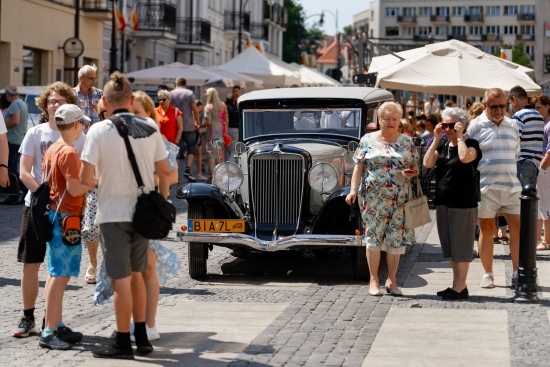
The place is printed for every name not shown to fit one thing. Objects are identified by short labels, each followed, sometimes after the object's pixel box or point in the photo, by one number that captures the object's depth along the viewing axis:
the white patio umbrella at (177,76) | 33.81
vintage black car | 12.01
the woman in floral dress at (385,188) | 10.94
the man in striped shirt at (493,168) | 11.51
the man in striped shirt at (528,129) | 13.77
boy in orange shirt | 8.38
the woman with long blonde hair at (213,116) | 24.84
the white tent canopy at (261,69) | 37.62
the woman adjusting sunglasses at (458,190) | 10.87
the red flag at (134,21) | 46.72
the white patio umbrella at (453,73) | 20.30
